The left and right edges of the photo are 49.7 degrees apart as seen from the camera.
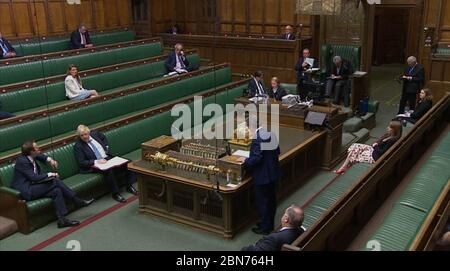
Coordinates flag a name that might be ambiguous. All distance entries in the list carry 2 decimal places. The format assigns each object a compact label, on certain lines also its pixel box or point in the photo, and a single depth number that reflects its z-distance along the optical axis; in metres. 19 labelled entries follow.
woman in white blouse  7.51
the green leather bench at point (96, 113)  6.07
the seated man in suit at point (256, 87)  8.27
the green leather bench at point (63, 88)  6.95
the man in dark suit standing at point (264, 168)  4.81
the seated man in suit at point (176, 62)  9.45
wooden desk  4.98
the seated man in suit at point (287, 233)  3.73
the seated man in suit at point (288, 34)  10.66
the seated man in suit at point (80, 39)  9.72
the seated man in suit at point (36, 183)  5.17
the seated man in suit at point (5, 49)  8.30
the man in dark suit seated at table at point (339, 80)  9.05
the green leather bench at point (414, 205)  3.81
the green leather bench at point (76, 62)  7.76
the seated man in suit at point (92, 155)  5.83
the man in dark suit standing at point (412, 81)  8.64
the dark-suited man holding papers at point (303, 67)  9.23
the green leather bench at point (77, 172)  5.12
